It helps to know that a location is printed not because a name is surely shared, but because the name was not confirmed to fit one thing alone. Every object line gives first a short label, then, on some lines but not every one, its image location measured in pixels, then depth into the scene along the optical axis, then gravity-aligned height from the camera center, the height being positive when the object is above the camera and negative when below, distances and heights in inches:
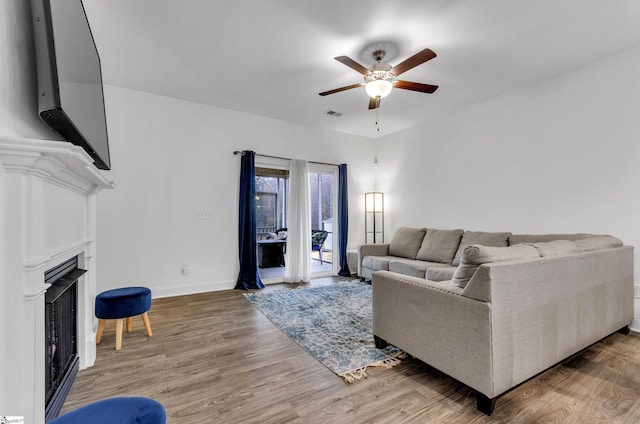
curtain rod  176.4 +36.3
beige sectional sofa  61.2 -25.7
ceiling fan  105.3 +52.9
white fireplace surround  38.3 -7.2
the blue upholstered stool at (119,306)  95.0 -32.3
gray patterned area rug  85.7 -45.9
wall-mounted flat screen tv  47.8 +27.6
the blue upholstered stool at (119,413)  38.2 -28.2
